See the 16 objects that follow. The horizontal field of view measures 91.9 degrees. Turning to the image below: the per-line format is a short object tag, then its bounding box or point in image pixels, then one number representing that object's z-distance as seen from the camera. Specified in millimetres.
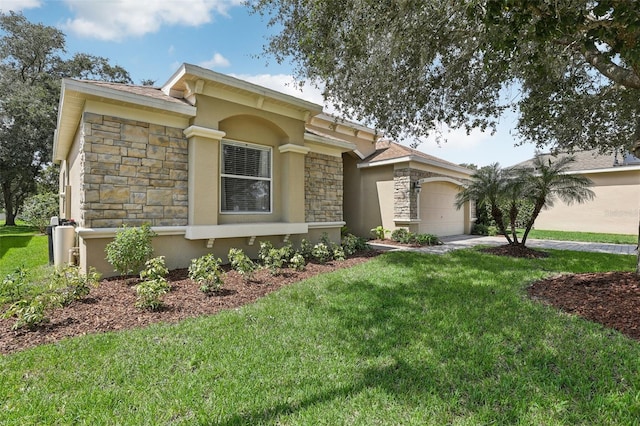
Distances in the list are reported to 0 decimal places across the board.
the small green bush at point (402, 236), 12320
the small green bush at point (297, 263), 7375
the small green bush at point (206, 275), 5457
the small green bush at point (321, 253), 8406
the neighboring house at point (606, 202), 15688
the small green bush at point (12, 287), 4645
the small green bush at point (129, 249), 5754
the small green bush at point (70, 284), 4809
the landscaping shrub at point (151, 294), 4586
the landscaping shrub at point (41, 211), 17766
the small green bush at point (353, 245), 9825
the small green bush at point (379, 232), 13336
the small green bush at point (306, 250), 8773
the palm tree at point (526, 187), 9320
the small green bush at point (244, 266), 6355
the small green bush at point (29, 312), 3854
